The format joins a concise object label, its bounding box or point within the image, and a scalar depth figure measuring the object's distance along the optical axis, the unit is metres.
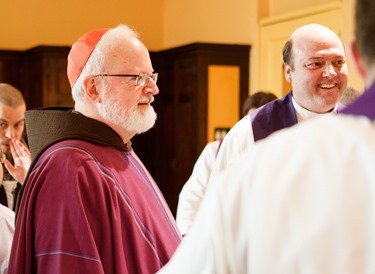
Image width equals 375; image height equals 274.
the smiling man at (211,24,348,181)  3.60
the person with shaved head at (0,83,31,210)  4.32
